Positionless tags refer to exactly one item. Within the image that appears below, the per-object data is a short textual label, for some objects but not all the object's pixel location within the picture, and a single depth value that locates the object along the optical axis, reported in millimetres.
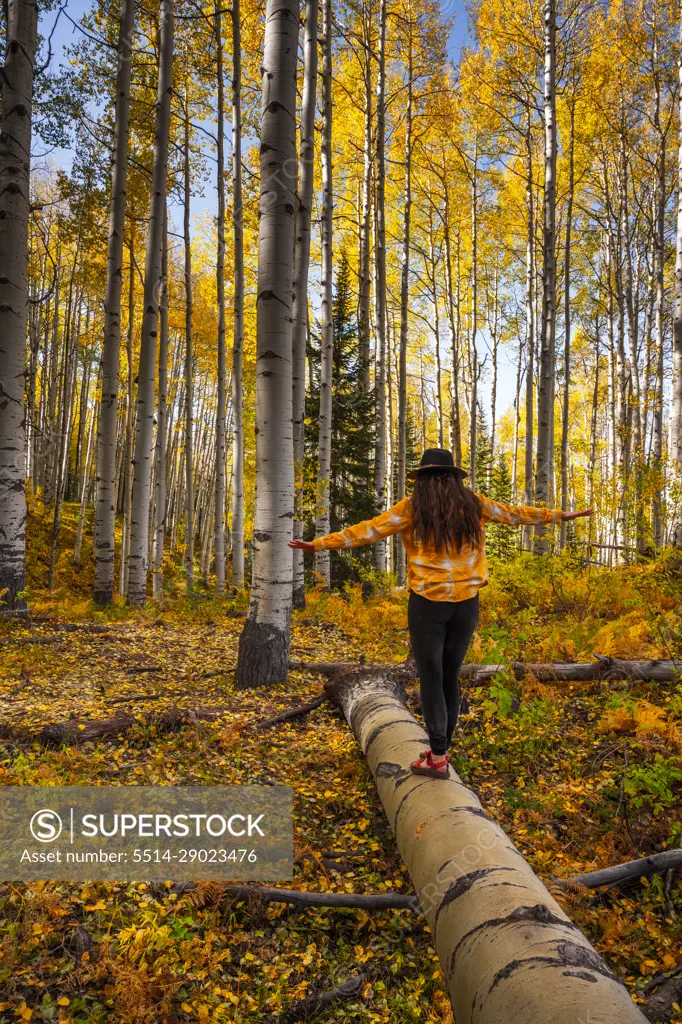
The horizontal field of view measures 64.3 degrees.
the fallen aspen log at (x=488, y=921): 1665
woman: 3143
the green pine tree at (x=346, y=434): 13211
